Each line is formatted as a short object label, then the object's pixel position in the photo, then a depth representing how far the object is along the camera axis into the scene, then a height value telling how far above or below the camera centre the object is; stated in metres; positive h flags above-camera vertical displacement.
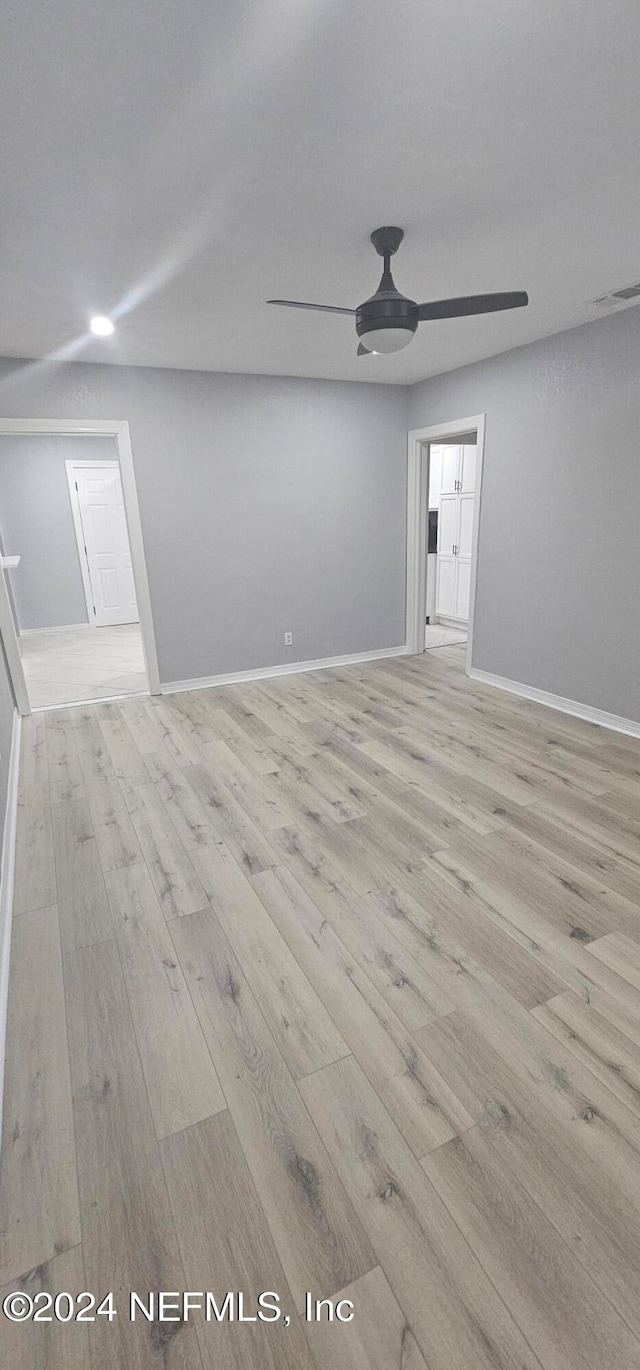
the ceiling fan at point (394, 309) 2.27 +0.80
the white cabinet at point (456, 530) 6.52 -0.19
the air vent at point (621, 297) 3.04 +1.12
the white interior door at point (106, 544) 7.34 -0.22
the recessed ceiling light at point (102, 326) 3.21 +1.13
